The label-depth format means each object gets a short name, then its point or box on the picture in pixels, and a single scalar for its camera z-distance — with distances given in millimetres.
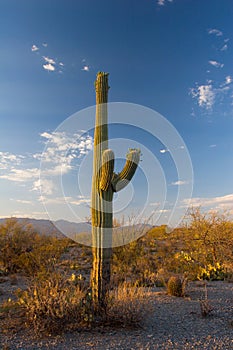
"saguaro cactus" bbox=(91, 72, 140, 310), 5488
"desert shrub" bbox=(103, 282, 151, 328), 5188
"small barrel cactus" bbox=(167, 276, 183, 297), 7332
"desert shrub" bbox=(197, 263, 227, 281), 10180
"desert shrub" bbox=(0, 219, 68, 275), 11695
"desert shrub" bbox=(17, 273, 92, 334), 4973
